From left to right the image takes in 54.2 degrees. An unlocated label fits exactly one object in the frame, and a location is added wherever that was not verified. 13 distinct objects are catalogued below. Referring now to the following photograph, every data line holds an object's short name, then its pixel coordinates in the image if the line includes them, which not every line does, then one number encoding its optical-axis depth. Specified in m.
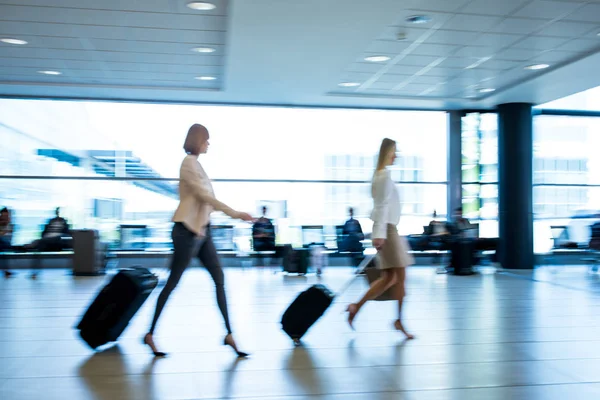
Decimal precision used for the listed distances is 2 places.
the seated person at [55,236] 12.35
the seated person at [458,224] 12.48
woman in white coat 5.27
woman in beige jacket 4.50
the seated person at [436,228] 13.38
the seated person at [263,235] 12.95
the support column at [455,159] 15.02
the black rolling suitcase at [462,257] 12.04
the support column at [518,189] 13.41
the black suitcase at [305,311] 5.15
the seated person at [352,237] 12.84
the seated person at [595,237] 12.59
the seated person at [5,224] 11.87
